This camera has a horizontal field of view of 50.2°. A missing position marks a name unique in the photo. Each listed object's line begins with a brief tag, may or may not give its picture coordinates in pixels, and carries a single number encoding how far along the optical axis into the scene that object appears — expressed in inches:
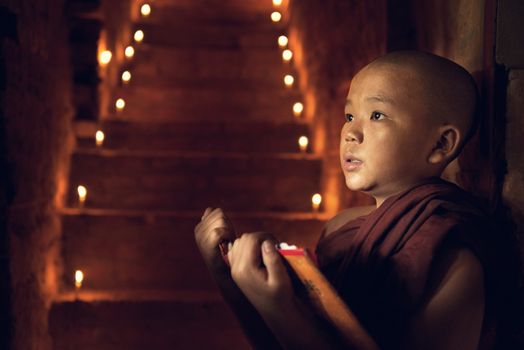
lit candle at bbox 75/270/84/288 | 113.1
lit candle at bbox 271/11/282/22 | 182.4
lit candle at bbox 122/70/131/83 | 155.6
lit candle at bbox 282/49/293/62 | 164.2
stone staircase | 108.8
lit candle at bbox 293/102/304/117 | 151.6
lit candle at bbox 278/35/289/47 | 170.1
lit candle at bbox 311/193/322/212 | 127.3
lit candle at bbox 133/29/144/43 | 167.2
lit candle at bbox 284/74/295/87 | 159.8
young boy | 35.7
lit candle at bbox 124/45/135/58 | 162.0
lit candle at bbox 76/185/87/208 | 121.5
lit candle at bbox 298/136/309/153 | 139.4
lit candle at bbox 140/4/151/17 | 183.0
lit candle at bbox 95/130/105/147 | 132.5
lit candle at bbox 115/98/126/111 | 145.7
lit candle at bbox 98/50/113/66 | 136.4
